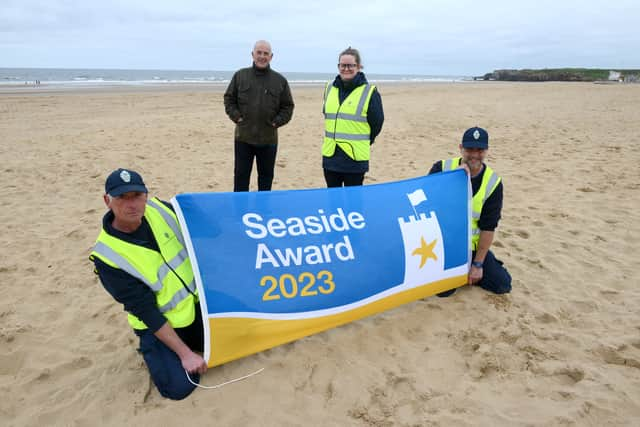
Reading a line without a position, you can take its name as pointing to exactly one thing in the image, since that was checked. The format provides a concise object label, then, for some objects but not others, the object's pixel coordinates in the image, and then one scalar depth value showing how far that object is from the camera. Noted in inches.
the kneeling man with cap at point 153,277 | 88.0
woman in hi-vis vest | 146.4
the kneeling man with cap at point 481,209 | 126.8
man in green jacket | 170.4
